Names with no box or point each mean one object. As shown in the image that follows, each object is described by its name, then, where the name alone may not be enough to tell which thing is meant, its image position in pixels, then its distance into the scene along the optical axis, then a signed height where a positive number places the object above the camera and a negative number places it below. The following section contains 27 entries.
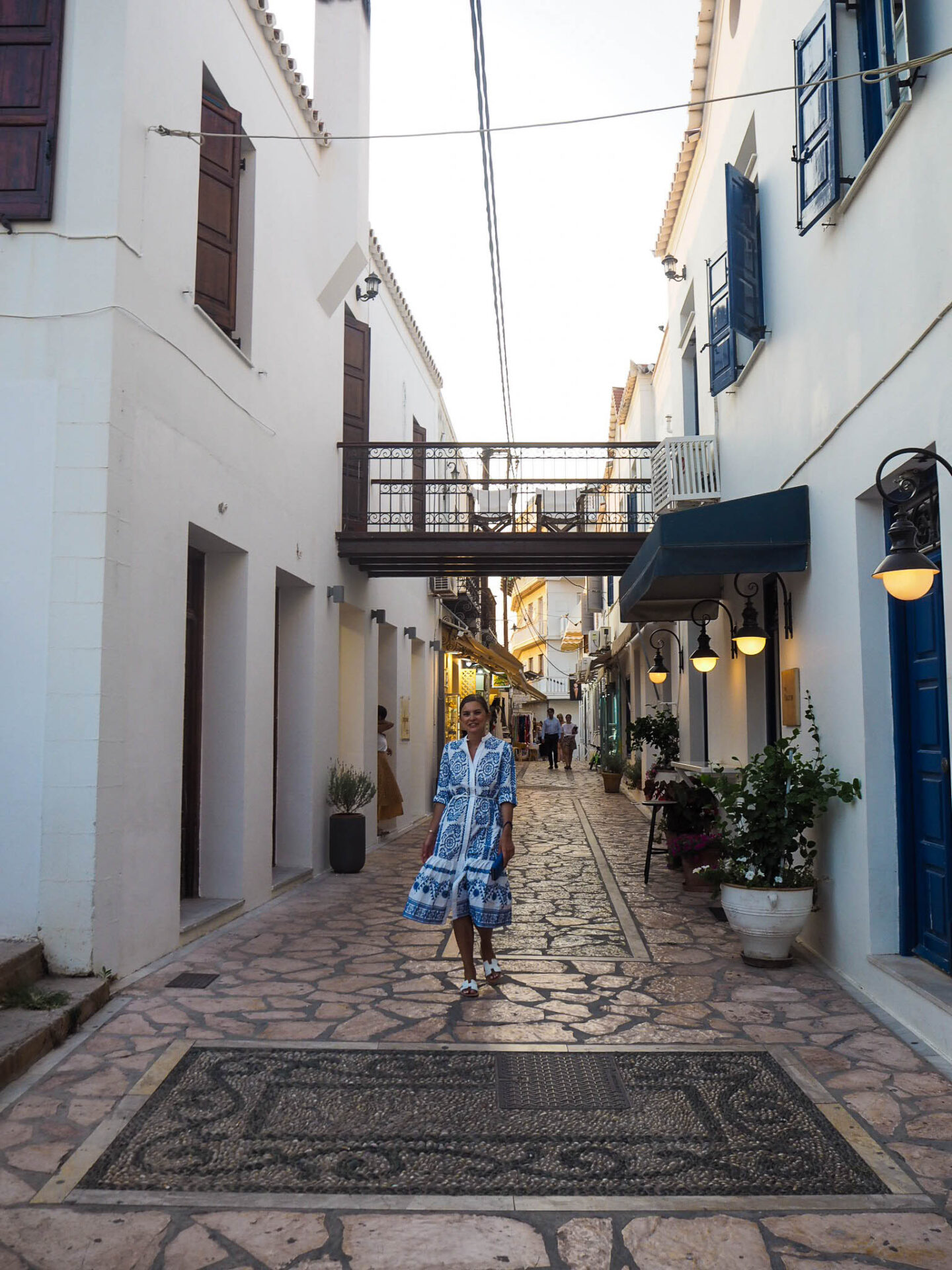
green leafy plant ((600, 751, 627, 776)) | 23.12 -0.87
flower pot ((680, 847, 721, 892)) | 9.59 -1.28
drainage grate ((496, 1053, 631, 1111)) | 4.39 -1.61
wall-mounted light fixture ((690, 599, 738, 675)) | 9.91 +0.67
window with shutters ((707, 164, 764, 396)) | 8.27 +3.75
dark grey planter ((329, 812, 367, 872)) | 11.17 -1.27
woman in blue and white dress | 6.01 -0.68
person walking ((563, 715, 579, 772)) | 34.66 -0.58
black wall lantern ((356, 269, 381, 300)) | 13.40 +5.77
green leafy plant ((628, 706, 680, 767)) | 15.36 -0.12
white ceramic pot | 6.46 -1.21
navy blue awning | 7.15 +1.32
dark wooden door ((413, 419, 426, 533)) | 12.91 +3.45
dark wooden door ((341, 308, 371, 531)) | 12.82 +3.95
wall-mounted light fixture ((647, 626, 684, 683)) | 15.86 +0.86
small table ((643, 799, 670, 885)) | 9.84 -0.80
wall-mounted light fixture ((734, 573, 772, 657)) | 8.18 +0.72
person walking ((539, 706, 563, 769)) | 33.69 -0.31
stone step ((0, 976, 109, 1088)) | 4.64 -1.45
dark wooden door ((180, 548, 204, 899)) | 8.34 -0.05
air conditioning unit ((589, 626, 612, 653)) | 27.13 +2.41
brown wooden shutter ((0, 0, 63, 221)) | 6.16 +3.86
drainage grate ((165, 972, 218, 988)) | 6.21 -1.56
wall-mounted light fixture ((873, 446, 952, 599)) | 4.49 +0.70
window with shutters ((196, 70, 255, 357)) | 7.91 +4.03
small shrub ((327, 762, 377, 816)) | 11.25 -0.72
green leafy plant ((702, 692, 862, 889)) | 6.43 -0.57
